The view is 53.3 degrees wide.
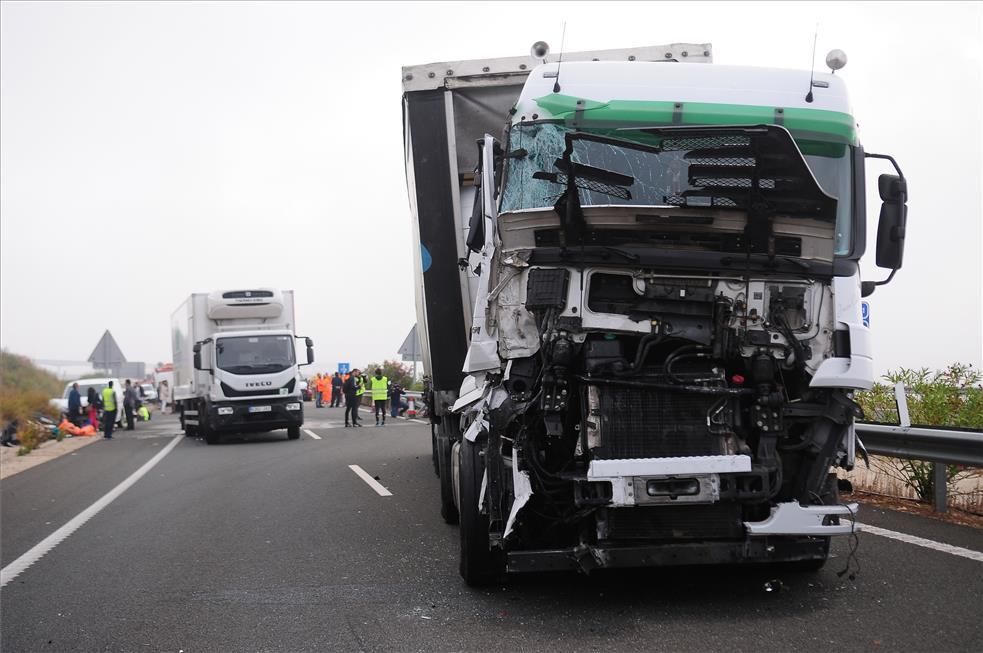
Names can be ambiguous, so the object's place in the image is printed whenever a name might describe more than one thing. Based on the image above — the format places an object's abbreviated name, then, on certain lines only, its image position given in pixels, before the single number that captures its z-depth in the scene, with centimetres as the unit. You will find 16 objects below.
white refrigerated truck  2241
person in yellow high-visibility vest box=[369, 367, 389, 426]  2772
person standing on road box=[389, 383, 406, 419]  3452
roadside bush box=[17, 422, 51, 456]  2209
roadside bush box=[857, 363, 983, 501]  917
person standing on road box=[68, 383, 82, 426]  3244
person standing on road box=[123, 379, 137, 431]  3188
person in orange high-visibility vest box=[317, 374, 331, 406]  5219
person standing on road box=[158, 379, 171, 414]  5718
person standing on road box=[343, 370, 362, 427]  2736
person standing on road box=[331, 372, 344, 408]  4696
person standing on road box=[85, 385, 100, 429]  3207
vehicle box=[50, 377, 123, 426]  3723
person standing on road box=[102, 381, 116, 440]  2719
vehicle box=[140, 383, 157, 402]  6500
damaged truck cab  522
